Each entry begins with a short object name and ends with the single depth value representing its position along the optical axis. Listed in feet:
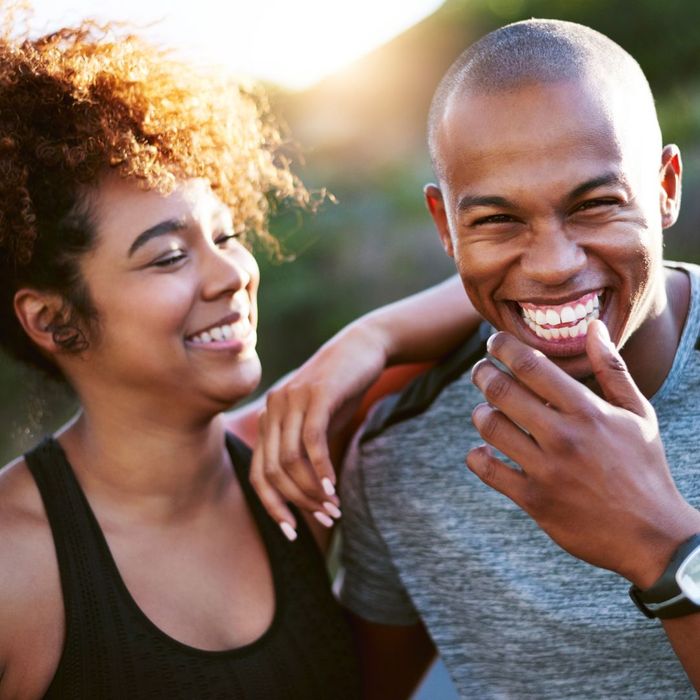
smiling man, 2.90
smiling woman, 3.41
